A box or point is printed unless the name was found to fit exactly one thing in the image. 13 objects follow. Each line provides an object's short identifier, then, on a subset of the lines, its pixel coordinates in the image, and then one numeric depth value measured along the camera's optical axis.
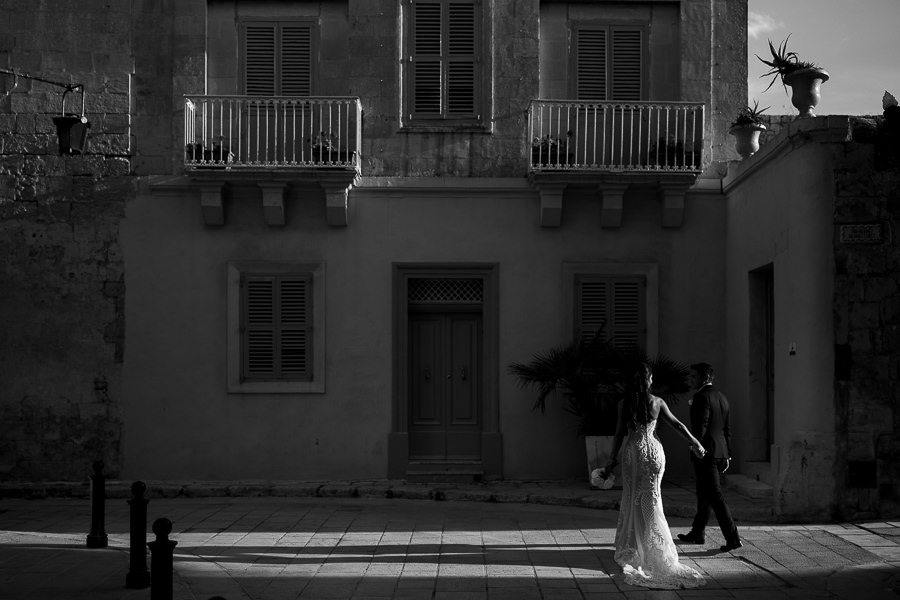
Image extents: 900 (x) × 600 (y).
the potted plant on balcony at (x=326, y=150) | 14.97
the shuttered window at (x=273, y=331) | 15.38
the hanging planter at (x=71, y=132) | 13.22
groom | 10.07
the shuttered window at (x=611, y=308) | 15.51
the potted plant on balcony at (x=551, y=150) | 15.16
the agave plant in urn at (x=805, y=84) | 13.09
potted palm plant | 14.49
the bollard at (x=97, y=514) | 10.28
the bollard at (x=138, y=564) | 8.45
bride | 8.74
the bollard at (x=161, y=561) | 6.62
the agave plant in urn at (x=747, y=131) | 14.99
